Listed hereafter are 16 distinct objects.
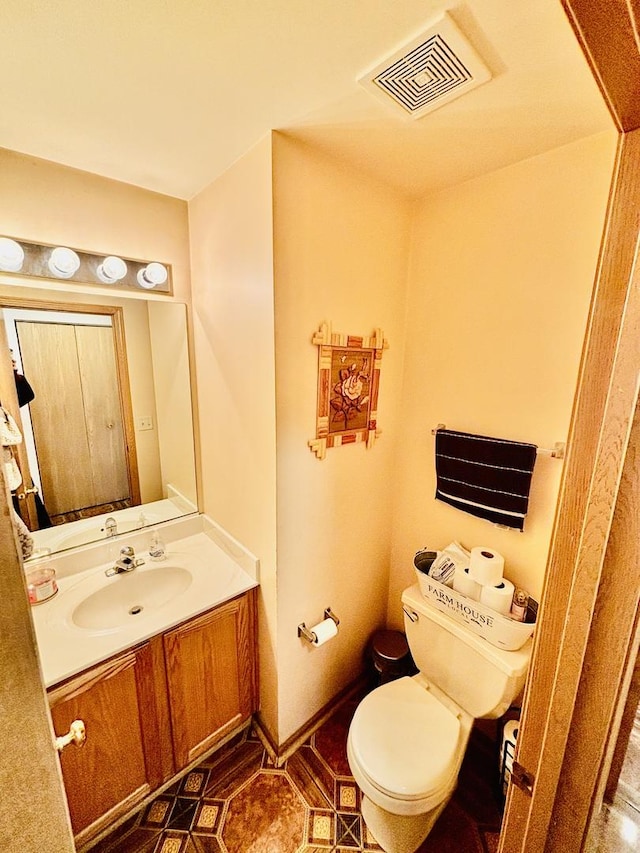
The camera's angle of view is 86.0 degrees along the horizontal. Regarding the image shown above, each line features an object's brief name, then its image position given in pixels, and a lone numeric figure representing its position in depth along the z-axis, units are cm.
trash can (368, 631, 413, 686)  175
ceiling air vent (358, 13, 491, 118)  76
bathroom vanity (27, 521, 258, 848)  115
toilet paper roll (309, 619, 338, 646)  149
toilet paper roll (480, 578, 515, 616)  129
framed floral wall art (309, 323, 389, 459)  137
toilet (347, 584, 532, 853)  117
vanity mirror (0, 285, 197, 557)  142
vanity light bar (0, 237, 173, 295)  128
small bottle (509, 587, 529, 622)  129
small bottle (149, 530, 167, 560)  167
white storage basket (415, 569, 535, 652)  124
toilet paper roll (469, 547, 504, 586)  133
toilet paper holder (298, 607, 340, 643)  149
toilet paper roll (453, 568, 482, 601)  138
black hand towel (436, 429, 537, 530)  130
